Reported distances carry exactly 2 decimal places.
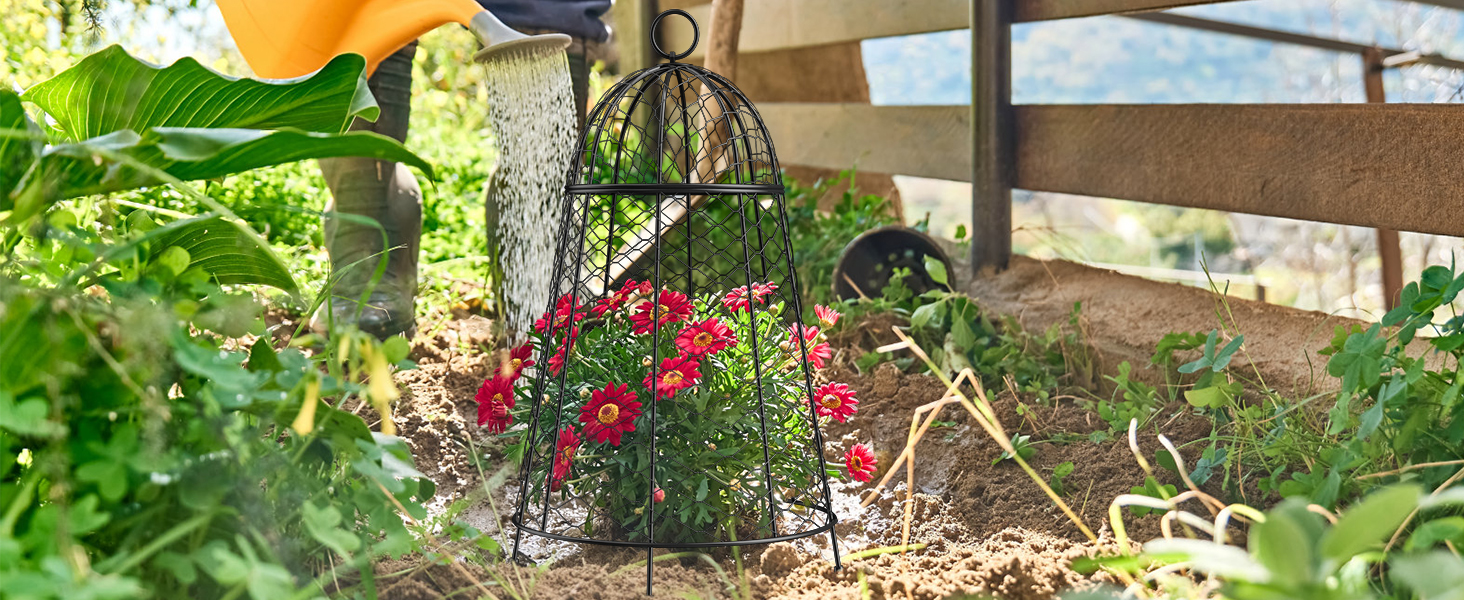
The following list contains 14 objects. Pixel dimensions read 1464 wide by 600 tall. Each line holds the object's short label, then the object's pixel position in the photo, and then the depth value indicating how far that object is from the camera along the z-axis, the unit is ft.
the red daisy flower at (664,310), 4.47
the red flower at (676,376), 4.28
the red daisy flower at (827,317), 4.83
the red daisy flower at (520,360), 4.69
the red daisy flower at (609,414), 4.30
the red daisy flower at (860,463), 4.81
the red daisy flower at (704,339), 4.32
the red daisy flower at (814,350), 4.76
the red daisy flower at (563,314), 4.75
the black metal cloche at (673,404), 4.34
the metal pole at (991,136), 8.13
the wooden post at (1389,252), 10.00
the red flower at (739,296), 4.72
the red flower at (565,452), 4.46
